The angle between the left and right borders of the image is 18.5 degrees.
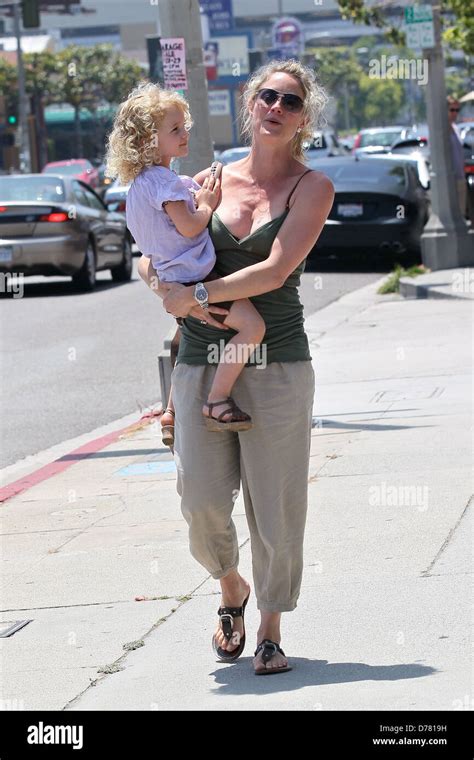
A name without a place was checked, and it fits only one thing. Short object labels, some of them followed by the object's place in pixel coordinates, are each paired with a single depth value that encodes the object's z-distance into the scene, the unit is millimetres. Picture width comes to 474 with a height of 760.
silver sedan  18953
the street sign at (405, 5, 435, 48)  17438
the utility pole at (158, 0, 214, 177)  9258
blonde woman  4824
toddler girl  4785
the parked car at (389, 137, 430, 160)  32094
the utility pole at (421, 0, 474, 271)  17812
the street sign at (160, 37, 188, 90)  9352
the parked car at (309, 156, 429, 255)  19672
